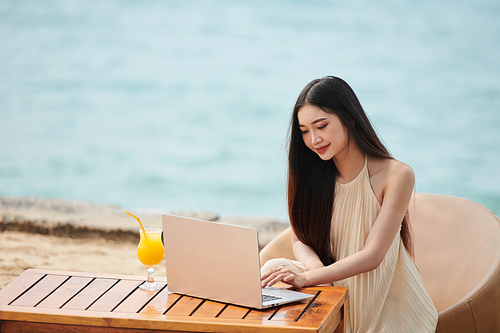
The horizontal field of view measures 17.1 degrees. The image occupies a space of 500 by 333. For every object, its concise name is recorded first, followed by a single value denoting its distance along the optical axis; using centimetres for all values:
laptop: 463
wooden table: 458
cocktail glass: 483
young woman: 497
